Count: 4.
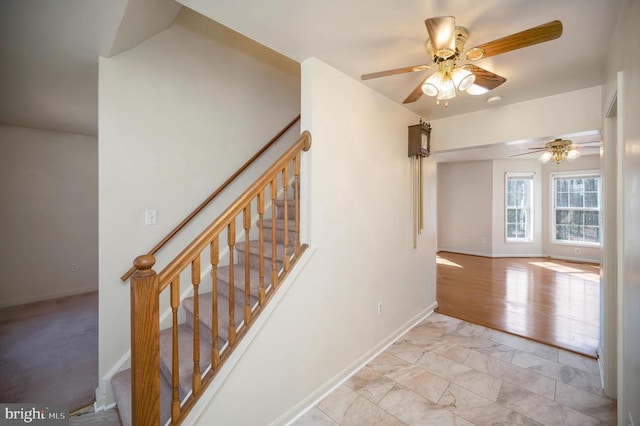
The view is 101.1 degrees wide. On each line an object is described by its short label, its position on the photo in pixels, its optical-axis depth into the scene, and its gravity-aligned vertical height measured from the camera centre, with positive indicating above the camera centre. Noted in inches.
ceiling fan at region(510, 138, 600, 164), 145.6 +36.0
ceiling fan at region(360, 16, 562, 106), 46.8 +31.8
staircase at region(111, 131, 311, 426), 44.9 -23.0
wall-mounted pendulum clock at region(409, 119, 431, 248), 113.8 +25.0
